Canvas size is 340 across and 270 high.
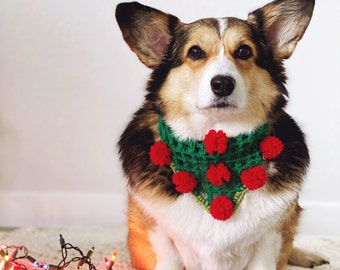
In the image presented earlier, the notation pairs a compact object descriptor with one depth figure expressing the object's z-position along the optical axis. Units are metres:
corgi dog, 1.48
